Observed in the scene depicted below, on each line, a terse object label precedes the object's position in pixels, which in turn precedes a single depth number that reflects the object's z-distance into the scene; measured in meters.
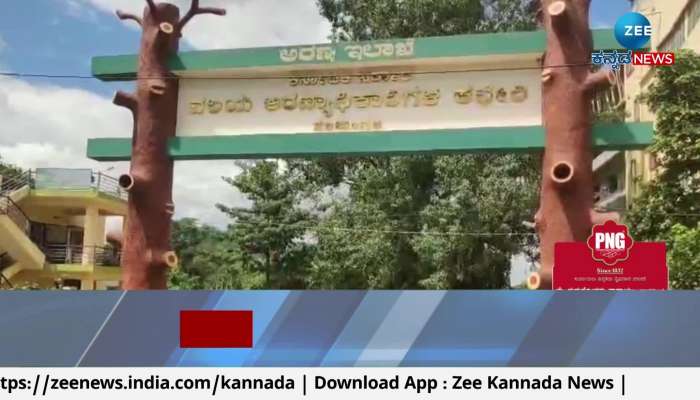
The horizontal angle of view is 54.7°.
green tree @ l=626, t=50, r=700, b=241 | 12.59
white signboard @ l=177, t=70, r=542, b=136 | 8.12
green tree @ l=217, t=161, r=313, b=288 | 20.73
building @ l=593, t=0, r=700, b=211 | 16.70
